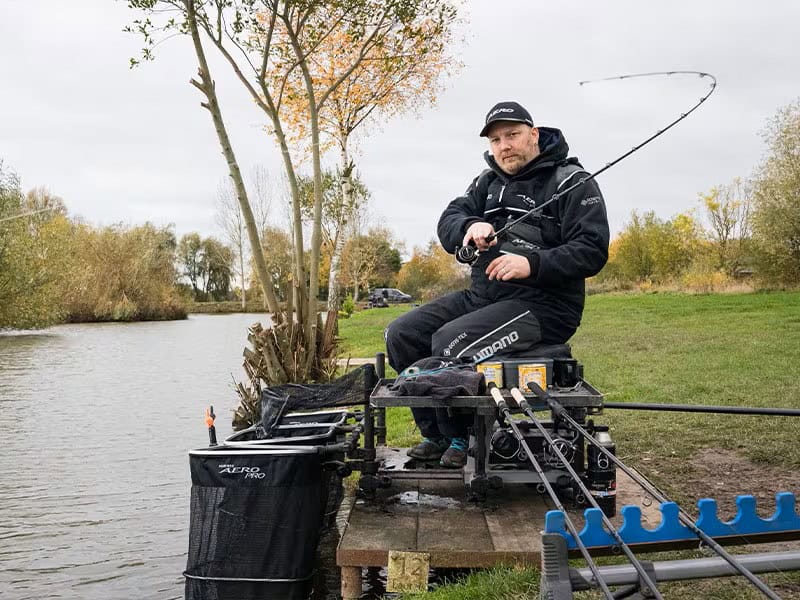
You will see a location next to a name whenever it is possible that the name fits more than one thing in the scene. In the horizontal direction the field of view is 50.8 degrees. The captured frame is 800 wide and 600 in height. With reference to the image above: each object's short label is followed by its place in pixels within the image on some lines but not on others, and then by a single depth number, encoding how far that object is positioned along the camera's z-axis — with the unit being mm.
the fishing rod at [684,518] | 1596
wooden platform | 3426
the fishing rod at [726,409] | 2734
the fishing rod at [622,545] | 1813
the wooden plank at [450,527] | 3418
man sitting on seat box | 4082
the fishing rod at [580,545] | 1823
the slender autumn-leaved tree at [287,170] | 9164
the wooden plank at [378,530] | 3457
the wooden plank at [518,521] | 3477
